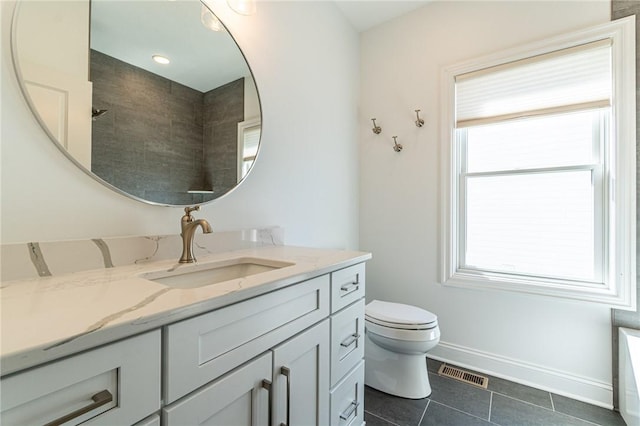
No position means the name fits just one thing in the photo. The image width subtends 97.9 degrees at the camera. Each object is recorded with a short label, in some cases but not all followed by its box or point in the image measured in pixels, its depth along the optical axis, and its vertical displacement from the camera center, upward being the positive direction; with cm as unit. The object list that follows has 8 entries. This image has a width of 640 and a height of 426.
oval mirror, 84 +45
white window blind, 166 +87
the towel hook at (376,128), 237 +75
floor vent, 181 -107
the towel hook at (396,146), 228 +58
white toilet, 158 -77
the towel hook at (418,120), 217 +75
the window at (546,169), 158 +32
